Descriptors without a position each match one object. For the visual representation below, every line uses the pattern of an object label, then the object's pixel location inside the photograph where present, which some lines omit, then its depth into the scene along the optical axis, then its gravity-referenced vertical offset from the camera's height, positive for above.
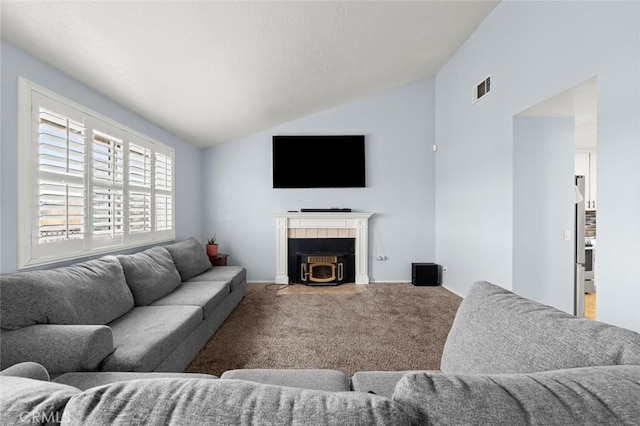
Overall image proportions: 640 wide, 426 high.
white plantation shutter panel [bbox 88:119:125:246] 2.51 +0.26
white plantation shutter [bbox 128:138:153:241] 3.08 +0.25
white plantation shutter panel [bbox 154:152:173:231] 3.60 +0.27
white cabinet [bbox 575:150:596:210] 5.05 +0.85
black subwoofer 4.51 -1.01
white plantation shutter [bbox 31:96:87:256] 2.00 +0.26
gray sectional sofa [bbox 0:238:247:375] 1.42 -0.70
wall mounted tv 4.78 +0.85
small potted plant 4.34 -0.59
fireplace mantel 4.64 -0.26
